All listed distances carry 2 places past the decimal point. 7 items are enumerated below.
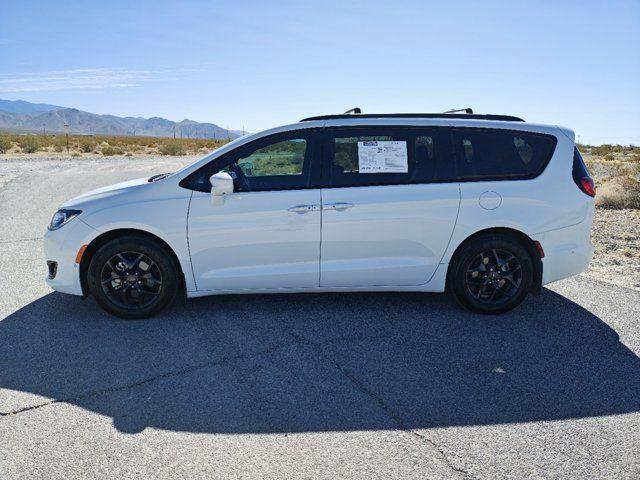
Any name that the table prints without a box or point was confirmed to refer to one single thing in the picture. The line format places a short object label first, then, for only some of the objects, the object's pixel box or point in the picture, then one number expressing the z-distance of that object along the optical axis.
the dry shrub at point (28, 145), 38.94
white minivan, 4.77
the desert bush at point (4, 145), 36.75
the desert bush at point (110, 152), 38.75
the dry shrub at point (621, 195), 13.59
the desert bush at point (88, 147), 42.46
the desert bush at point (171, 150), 41.51
